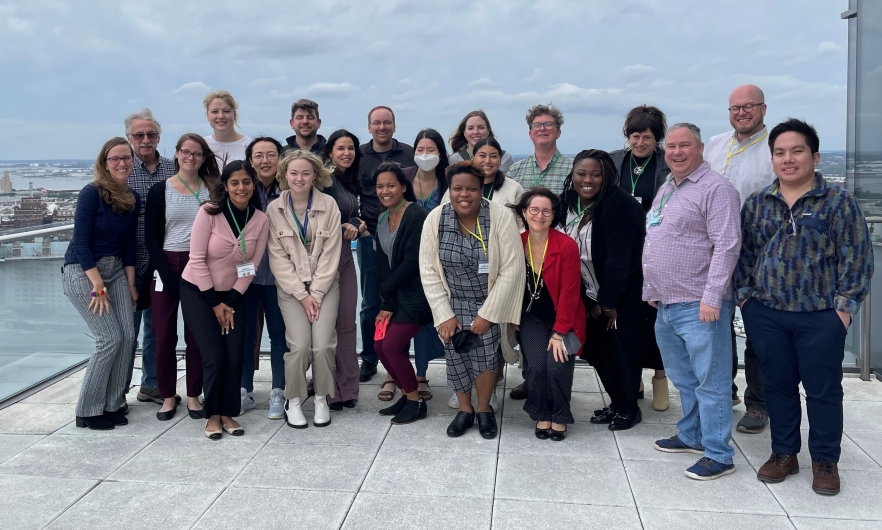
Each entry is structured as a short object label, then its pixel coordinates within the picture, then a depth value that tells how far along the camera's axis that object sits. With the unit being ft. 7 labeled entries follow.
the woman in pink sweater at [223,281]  13.39
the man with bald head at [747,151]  13.19
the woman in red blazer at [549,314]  13.10
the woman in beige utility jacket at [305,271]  14.19
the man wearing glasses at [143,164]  14.70
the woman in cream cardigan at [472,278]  13.23
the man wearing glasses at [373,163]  16.85
